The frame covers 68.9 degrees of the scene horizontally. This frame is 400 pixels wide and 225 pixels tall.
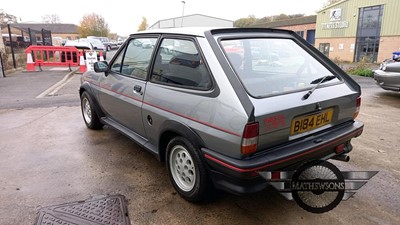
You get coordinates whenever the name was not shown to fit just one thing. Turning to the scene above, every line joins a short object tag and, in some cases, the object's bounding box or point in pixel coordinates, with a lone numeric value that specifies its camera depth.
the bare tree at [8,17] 45.01
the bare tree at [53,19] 94.50
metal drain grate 2.59
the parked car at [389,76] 7.38
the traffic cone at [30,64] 13.12
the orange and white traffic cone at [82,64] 13.02
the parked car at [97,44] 27.18
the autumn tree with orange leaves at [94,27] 61.97
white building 41.25
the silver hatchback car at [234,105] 2.31
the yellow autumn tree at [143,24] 83.75
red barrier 13.31
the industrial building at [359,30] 23.17
